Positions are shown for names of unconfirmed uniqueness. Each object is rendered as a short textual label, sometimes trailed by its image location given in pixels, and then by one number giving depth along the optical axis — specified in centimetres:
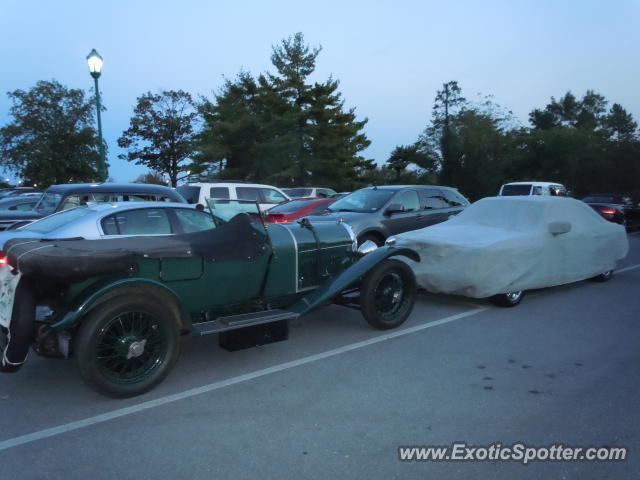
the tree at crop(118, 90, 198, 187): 4775
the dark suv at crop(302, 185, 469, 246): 957
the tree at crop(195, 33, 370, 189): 3434
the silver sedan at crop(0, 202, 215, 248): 546
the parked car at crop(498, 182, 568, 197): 1705
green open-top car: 368
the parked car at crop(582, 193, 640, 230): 1633
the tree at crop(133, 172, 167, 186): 5143
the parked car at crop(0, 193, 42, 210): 1269
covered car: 645
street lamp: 1326
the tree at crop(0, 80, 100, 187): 3120
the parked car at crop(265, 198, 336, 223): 1071
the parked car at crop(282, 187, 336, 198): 2297
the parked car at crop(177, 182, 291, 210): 1227
